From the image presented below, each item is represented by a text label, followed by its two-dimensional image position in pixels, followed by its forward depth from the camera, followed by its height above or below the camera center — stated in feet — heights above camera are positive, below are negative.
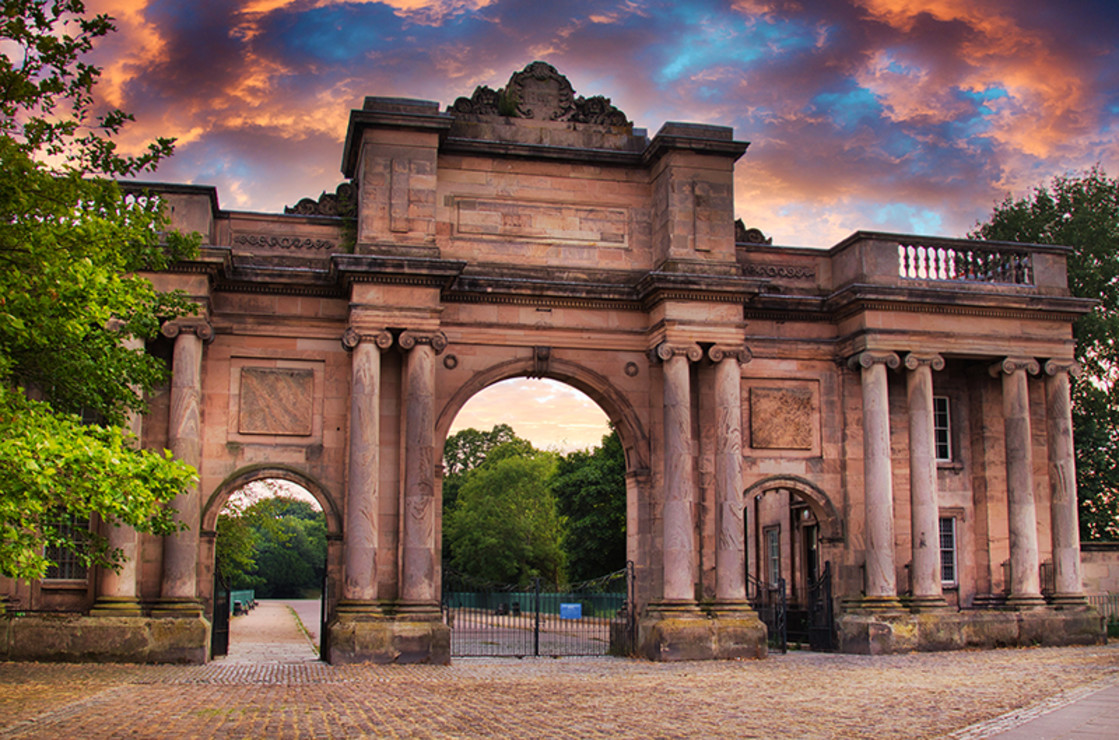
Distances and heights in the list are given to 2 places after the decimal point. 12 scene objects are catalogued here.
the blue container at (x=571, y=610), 134.41 -10.05
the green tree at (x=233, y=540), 95.91 -0.73
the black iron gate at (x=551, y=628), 73.82 -9.43
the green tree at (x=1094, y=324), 110.93 +21.33
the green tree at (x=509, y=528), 211.41 +0.82
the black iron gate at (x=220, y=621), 69.56 -5.93
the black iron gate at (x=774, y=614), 75.41 -6.19
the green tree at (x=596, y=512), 158.61 +3.01
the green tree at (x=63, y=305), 34.09 +8.16
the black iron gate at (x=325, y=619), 67.87 -5.66
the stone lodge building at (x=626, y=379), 66.95 +10.63
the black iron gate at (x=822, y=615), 75.77 -5.94
